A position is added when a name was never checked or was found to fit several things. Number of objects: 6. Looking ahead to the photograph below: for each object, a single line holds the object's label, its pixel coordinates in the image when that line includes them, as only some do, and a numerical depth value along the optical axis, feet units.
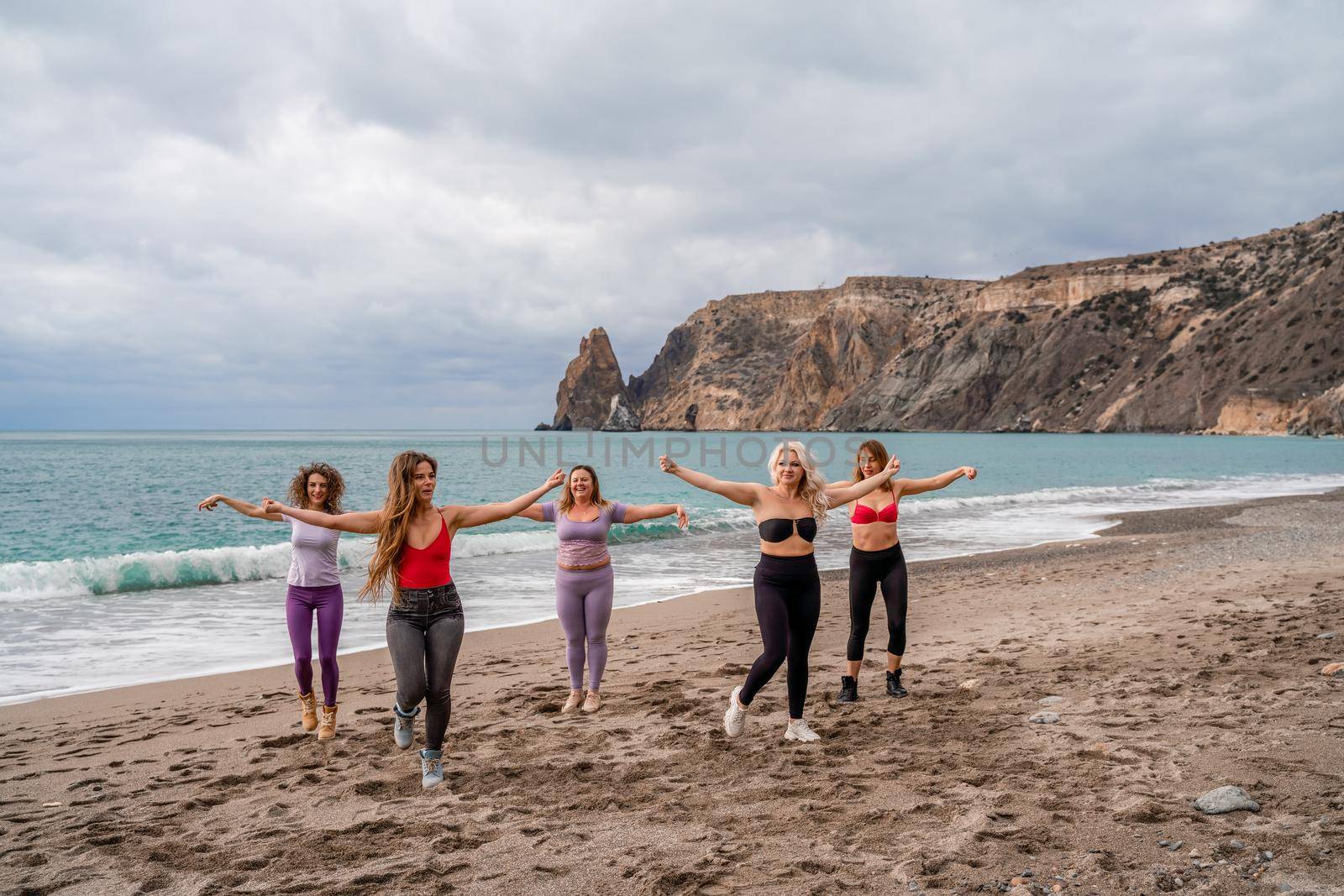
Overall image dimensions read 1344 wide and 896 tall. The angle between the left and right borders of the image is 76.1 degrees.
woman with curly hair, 18.53
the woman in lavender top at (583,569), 19.93
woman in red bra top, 20.24
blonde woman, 16.48
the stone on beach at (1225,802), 12.30
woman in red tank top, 14.85
